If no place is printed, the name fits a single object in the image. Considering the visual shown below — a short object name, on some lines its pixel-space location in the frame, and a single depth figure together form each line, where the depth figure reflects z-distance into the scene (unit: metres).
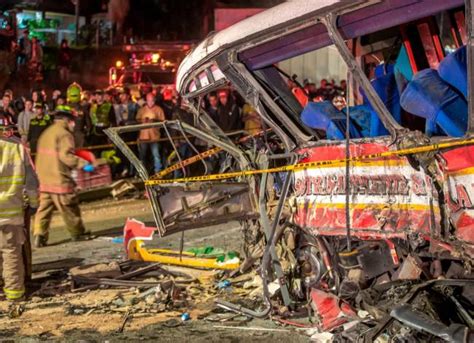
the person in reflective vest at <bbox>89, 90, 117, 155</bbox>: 15.62
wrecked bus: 4.46
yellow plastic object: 7.75
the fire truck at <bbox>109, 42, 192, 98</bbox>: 21.78
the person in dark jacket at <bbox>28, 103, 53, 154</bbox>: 12.59
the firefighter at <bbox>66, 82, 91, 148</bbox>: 13.89
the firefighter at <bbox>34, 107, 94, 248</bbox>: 9.88
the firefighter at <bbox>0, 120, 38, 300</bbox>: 6.89
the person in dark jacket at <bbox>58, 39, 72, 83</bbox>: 26.59
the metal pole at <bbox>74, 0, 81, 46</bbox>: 32.21
